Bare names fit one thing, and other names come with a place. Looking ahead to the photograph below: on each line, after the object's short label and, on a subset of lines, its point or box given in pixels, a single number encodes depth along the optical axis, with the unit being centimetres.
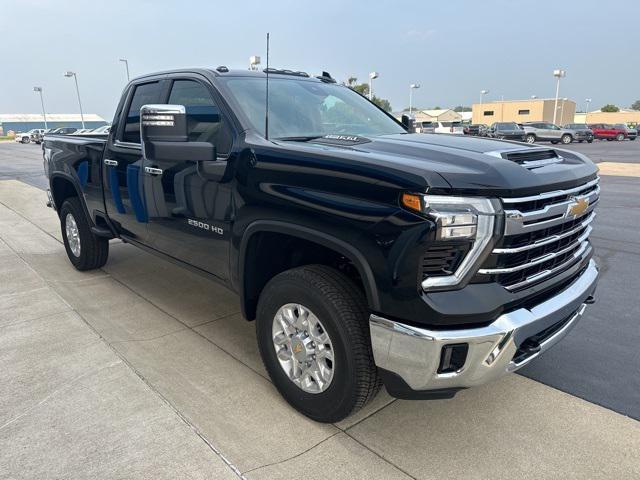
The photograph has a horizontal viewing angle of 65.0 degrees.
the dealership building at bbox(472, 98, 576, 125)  7156
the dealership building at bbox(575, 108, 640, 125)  8044
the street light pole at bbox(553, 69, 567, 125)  5062
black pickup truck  216
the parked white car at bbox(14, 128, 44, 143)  4956
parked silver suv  3469
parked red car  4000
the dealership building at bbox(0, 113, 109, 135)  9131
